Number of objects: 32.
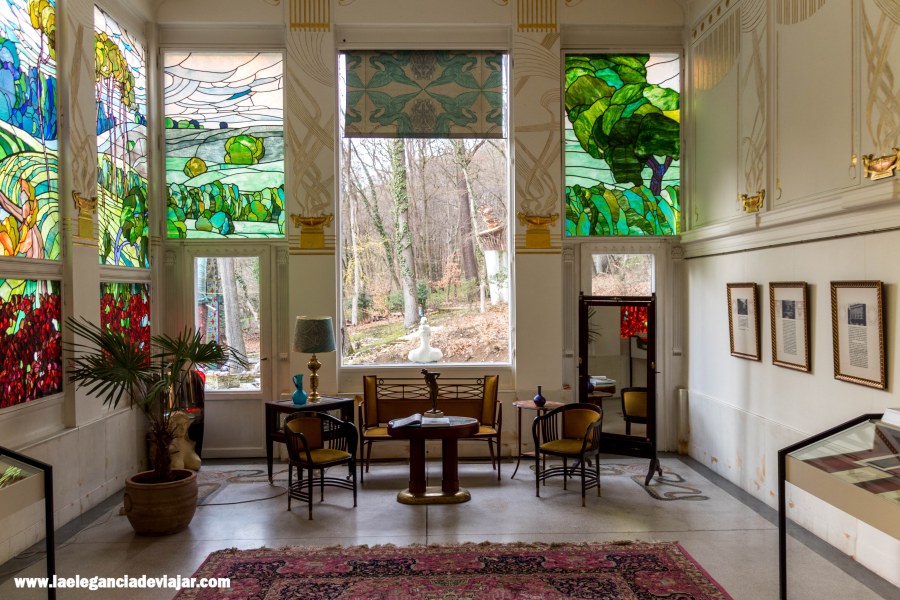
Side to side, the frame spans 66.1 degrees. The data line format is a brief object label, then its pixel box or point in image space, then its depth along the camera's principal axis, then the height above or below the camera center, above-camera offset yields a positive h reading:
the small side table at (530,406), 7.64 -1.19
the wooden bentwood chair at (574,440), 6.73 -1.45
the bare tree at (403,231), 8.87 +0.91
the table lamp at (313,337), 7.58 -0.37
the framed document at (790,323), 5.86 -0.24
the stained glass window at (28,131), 5.57 +1.51
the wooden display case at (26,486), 3.82 -1.02
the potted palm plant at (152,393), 5.76 -0.76
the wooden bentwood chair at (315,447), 6.41 -1.43
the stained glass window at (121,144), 7.29 +1.82
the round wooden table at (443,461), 6.59 -1.56
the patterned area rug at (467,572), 4.65 -1.95
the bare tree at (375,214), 8.86 +1.13
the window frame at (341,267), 8.70 +0.52
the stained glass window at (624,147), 8.80 +1.93
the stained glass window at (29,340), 5.49 -0.27
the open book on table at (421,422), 6.70 -1.18
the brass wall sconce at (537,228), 8.55 +0.89
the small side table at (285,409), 7.45 -1.15
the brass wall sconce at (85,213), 6.48 +0.90
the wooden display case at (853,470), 3.47 -0.98
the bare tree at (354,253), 8.85 +0.64
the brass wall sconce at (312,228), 8.46 +0.92
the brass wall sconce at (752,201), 6.57 +0.92
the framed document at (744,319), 6.75 -0.23
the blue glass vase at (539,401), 7.61 -1.12
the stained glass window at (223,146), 8.71 +2.00
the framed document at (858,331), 4.90 -0.28
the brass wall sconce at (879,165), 4.70 +0.90
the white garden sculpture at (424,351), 8.83 -0.63
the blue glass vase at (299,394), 7.52 -0.98
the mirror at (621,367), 7.44 -0.76
